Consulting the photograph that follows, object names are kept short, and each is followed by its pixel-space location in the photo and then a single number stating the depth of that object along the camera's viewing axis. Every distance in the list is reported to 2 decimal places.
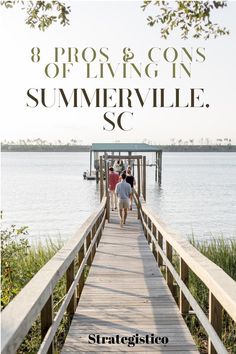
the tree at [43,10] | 8.88
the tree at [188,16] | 8.43
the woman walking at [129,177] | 15.56
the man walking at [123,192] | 13.23
